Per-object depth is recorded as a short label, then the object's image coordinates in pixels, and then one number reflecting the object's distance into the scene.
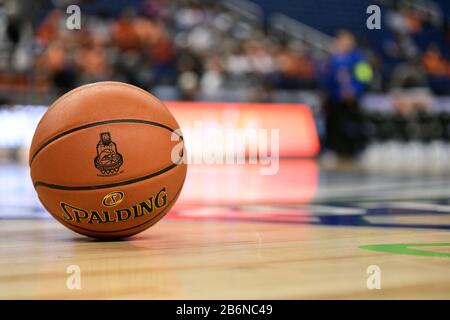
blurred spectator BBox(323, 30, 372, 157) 12.39
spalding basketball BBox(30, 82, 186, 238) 2.84
